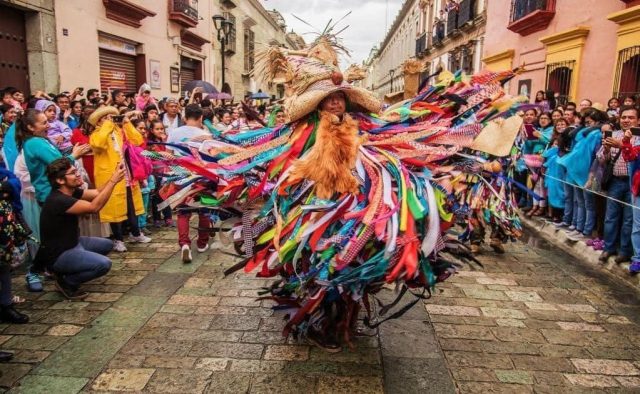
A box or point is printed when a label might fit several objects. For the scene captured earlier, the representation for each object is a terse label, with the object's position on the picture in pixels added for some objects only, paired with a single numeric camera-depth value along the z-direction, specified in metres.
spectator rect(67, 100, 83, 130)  6.71
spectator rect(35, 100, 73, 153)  5.36
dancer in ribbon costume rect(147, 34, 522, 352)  2.53
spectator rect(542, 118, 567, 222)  6.75
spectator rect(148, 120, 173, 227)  6.08
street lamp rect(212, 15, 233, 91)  13.75
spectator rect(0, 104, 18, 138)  5.10
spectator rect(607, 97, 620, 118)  7.01
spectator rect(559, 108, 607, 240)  5.89
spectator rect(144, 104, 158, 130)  6.39
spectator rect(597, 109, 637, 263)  4.96
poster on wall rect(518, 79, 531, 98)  12.50
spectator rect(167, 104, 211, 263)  5.07
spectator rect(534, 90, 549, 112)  8.90
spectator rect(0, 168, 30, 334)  3.23
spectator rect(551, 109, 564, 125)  6.96
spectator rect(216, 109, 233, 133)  8.85
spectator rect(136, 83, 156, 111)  8.91
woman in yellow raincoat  5.23
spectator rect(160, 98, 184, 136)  7.16
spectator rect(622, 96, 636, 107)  5.21
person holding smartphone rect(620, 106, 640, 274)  4.67
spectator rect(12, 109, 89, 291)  4.30
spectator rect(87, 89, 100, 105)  7.86
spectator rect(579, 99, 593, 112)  7.39
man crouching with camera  3.87
